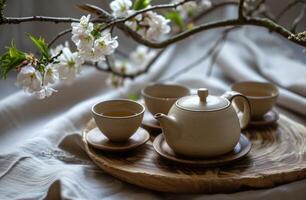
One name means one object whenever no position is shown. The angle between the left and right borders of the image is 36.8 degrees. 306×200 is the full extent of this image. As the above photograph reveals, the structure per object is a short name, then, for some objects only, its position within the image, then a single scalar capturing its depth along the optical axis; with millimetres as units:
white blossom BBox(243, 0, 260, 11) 1215
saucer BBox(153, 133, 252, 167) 740
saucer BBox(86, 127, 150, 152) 790
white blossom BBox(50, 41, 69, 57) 894
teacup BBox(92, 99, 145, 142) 781
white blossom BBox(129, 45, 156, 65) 1331
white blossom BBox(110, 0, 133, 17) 890
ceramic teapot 727
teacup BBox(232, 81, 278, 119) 902
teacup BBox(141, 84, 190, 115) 909
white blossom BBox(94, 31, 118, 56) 755
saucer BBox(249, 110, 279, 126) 910
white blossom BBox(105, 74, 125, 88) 1208
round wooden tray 717
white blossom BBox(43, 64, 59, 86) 748
